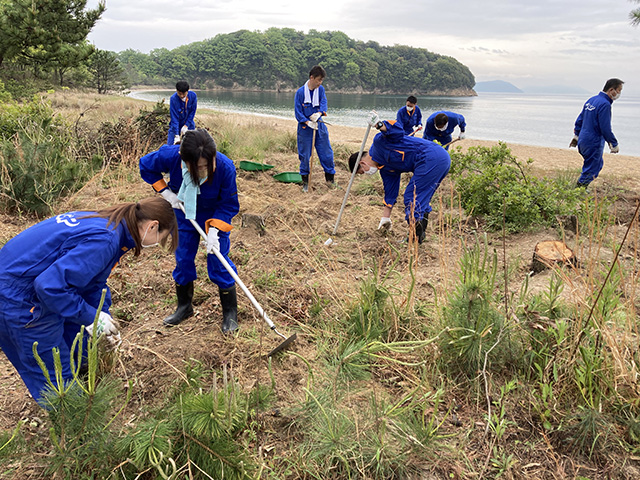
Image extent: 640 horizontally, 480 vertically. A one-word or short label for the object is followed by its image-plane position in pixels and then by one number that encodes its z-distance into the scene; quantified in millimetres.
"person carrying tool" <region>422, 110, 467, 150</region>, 6617
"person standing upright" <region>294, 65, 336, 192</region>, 6520
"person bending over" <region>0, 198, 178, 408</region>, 1783
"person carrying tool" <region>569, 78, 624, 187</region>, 6184
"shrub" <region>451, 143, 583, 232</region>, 4824
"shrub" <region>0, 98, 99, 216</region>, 4794
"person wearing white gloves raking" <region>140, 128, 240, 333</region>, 2584
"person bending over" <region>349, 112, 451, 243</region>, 4332
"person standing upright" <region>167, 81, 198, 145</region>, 7457
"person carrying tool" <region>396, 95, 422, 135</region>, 7029
